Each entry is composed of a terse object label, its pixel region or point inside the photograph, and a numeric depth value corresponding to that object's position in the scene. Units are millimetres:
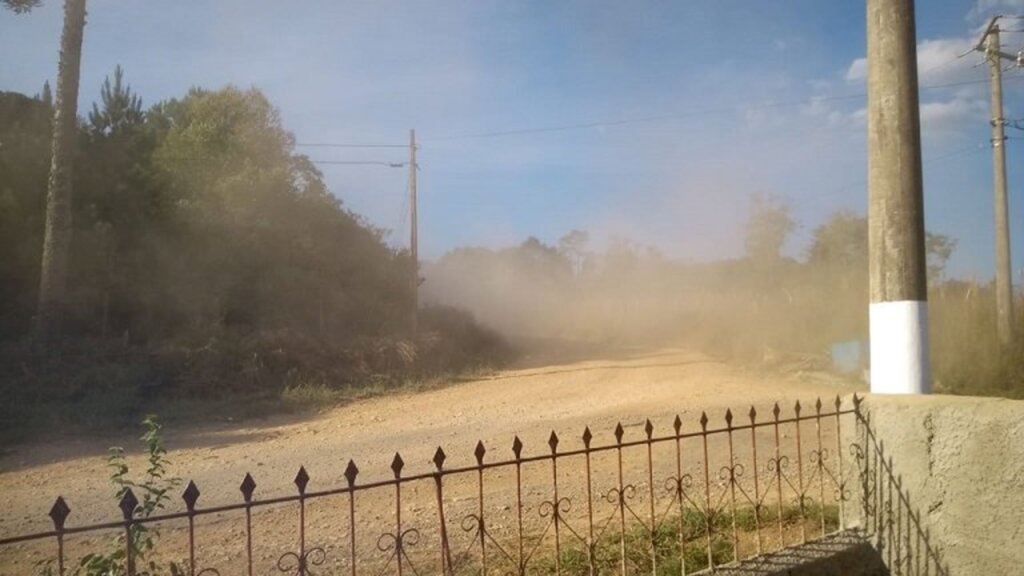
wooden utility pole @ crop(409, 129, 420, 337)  20516
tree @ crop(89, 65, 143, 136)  20047
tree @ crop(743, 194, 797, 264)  33594
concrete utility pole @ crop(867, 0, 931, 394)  4531
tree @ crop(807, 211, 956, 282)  22086
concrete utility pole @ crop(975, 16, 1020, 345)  16984
